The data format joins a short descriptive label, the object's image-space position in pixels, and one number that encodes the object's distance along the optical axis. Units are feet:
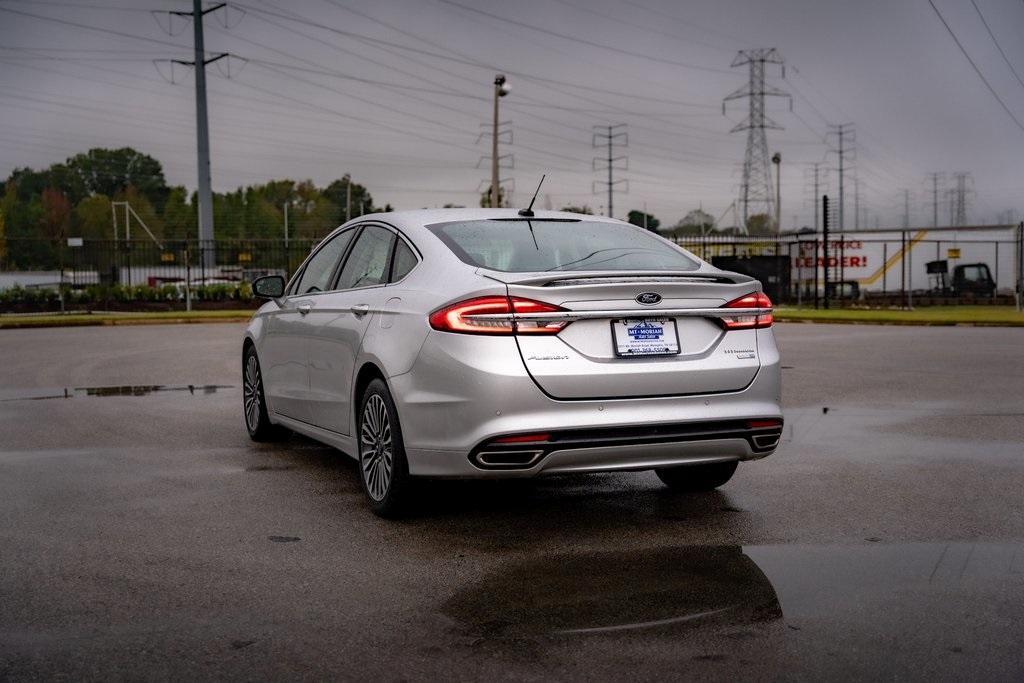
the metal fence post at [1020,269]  104.12
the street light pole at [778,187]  216.33
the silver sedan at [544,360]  18.08
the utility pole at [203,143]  148.15
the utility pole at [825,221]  111.60
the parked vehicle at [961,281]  141.69
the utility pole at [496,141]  126.31
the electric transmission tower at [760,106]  215.10
